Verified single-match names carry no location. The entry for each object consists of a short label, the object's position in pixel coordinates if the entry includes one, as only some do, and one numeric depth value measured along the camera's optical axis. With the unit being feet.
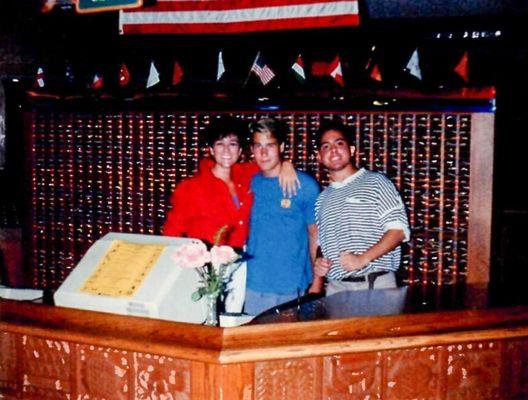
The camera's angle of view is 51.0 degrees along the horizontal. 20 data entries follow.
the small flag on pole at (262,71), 13.74
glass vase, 6.43
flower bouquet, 6.29
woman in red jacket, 9.73
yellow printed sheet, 6.57
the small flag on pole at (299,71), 13.75
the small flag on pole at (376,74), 13.39
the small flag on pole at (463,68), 12.66
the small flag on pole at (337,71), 13.34
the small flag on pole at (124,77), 14.75
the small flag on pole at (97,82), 14.82
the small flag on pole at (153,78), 14.52
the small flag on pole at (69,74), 15.37
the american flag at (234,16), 13.16
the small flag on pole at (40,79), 15.26
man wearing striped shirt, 9.00
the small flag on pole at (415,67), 13.16
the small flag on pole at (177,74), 14.43
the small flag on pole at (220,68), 14.60
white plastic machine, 6.29
